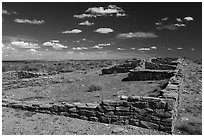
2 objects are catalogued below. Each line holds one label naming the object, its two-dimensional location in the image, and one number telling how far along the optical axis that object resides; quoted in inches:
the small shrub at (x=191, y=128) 232.2
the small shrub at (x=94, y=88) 437.5
